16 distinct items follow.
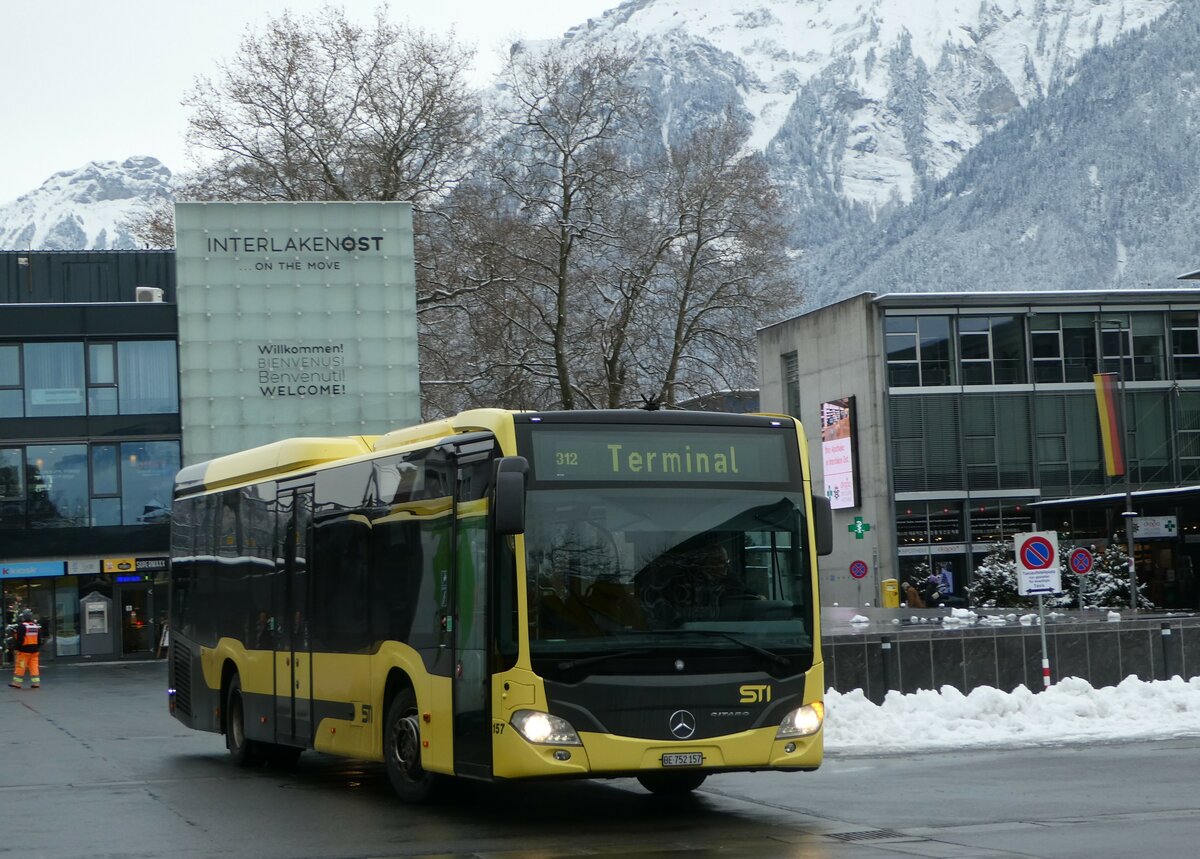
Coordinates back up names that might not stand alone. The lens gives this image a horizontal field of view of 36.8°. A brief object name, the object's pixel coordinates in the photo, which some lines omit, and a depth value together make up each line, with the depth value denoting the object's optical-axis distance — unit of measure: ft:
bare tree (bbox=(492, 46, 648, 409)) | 167.32
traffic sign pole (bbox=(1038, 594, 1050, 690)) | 66.10
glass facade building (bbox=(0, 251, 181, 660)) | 153.79
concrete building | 193.77
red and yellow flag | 159.22
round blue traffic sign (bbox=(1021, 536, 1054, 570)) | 68.90
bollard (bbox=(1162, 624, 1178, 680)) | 72.54
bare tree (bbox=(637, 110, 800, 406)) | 174.09
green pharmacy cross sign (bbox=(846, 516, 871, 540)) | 171.32
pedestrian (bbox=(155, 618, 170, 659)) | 152.58
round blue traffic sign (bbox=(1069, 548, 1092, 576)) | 85.15
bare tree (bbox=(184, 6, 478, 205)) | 165.37
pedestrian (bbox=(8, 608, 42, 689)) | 113.91
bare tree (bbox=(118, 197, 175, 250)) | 173.47
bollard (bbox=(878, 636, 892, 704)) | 67.41
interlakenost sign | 126.82
